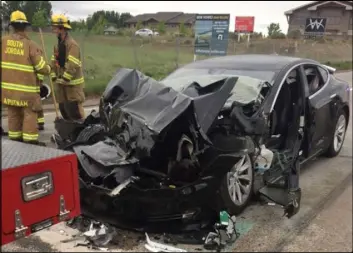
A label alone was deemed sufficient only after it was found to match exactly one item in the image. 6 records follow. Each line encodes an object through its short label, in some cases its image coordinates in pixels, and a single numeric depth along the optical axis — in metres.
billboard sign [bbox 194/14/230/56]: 18.97
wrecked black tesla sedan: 3.50
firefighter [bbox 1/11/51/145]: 4.36
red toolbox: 1.09
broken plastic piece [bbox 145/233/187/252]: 3.35
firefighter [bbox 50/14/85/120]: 6.51
